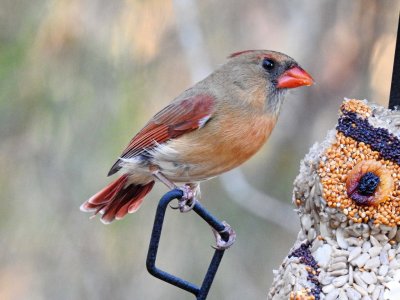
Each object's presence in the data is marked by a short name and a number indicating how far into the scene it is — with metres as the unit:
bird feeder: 5.53
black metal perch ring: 5.50
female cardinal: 6.79
